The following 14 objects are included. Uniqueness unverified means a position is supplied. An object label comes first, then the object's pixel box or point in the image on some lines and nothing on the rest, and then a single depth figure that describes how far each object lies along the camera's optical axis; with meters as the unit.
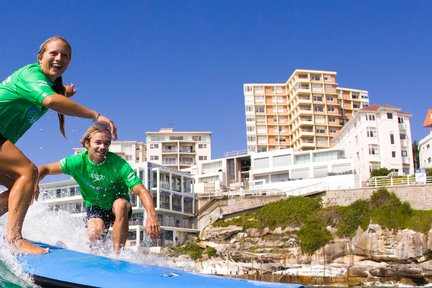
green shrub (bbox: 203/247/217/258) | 42.51
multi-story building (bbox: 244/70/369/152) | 90.31
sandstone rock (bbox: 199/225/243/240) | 45.10
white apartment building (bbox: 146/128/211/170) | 90.81
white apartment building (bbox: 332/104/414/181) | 59.66
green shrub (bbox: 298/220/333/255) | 39.75
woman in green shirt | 4.15
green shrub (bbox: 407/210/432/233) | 36.20
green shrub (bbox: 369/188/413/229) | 38.03
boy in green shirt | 5.88
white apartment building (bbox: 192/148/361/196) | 52.62
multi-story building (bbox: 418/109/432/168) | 64.19
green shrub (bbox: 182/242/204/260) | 41.50
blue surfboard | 3.61
